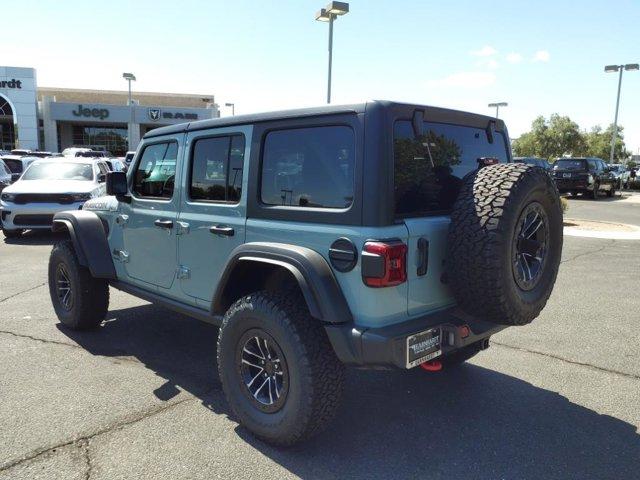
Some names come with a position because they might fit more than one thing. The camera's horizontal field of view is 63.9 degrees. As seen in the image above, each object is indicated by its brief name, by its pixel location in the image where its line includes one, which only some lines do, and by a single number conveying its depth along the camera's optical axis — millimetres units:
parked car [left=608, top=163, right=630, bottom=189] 26234
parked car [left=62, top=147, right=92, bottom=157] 26366
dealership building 42625
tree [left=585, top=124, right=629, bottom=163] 70438
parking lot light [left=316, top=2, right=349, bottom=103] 13898
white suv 10211
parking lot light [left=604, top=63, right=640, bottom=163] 31411
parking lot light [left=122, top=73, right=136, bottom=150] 39278
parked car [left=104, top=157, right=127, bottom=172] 14072
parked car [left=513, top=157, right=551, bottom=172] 24441
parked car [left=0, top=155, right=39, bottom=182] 15816
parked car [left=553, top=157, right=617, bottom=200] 21875
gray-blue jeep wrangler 2625
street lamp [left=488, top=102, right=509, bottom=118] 42844
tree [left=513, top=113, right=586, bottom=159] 56781
